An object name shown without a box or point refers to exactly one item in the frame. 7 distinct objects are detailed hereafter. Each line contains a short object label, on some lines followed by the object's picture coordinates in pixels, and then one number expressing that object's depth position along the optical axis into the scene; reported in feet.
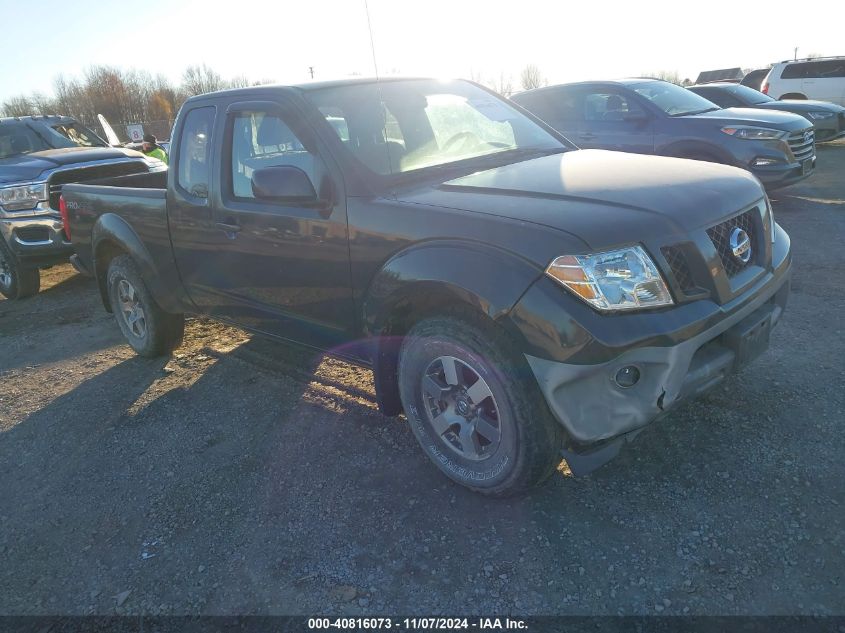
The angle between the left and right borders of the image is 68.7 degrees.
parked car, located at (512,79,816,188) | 25.07
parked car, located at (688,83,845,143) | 34.78
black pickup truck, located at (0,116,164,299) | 22.81
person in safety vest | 39.44
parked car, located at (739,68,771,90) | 63.90
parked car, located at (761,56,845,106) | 54.24
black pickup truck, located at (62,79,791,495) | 7.61
